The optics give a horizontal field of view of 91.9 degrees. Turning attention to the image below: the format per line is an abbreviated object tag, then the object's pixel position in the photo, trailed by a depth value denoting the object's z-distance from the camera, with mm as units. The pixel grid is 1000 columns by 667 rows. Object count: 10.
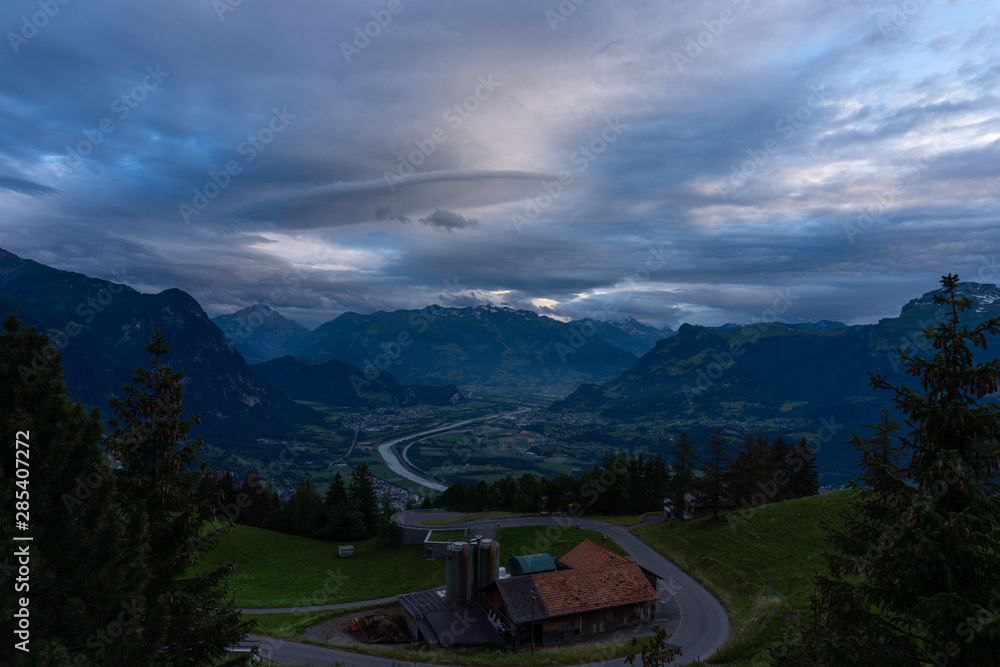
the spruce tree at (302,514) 88188
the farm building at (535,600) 40750
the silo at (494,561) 46000
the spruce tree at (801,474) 81250
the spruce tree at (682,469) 73375
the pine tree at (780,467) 72475
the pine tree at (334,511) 81250
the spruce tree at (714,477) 63281
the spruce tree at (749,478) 65062
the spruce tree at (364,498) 83375
